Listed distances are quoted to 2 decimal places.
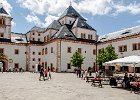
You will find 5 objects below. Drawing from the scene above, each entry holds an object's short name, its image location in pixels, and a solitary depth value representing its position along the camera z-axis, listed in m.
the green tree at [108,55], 20.52
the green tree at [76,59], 22.38
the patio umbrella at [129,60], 8.82
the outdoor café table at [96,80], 9.98
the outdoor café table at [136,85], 8.05
